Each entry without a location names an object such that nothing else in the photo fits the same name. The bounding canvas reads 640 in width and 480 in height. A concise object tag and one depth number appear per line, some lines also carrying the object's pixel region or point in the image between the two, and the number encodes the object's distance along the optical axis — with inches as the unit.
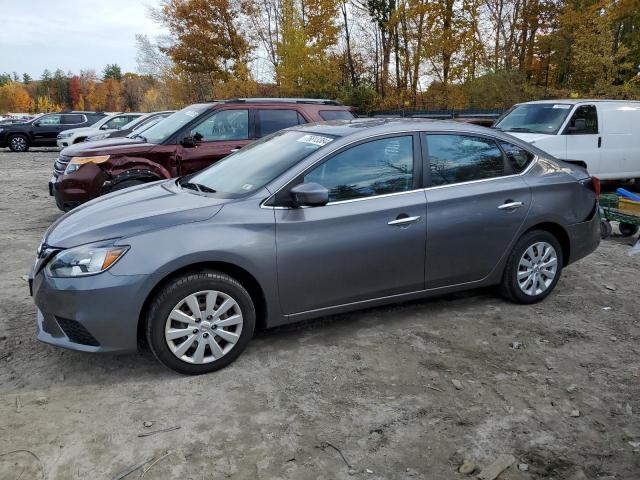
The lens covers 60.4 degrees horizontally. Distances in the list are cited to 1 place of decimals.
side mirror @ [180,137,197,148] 287.6
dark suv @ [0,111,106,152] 930.1
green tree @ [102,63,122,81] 5287.4
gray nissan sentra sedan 135.7
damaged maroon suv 278.2
